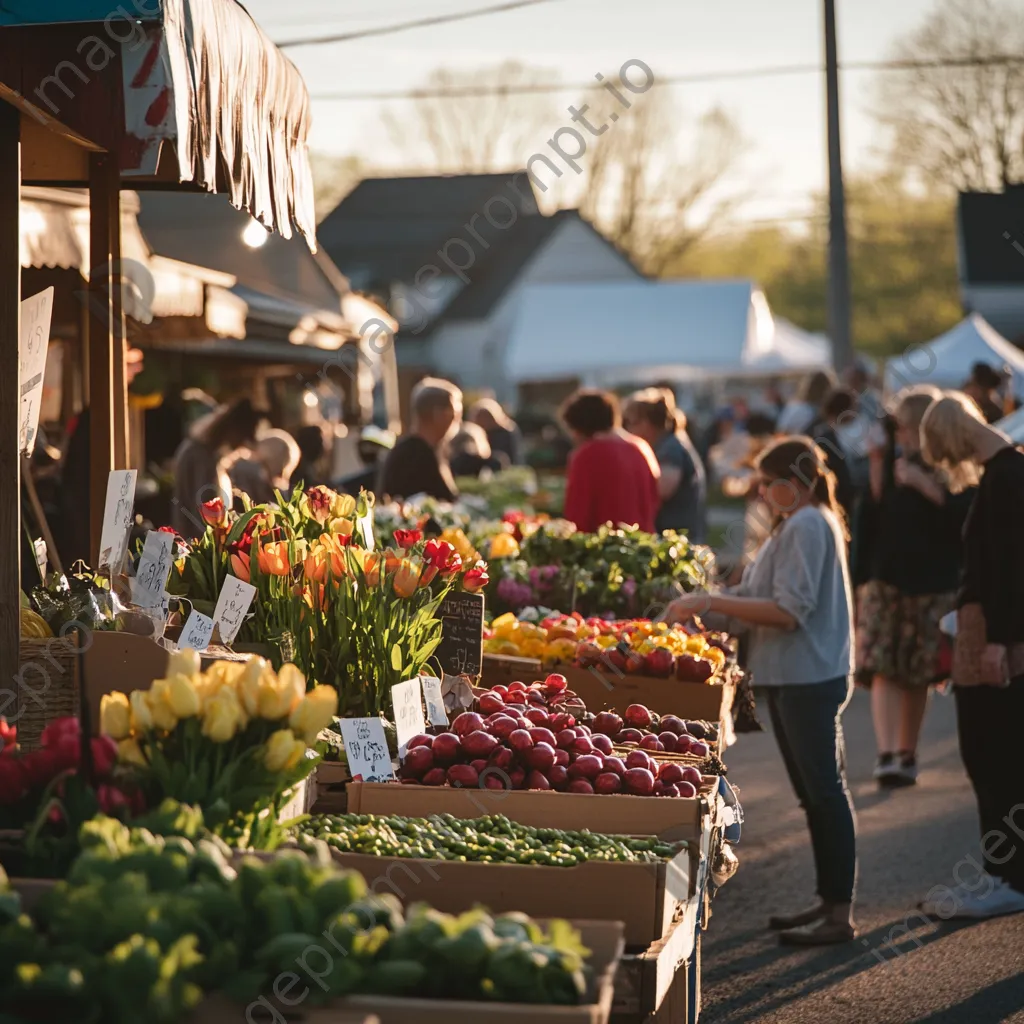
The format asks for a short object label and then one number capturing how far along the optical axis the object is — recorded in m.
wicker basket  3.67
